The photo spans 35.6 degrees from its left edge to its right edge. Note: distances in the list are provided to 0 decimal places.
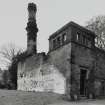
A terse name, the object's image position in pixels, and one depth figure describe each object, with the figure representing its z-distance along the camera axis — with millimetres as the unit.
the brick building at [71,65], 14883
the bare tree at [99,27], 31234
